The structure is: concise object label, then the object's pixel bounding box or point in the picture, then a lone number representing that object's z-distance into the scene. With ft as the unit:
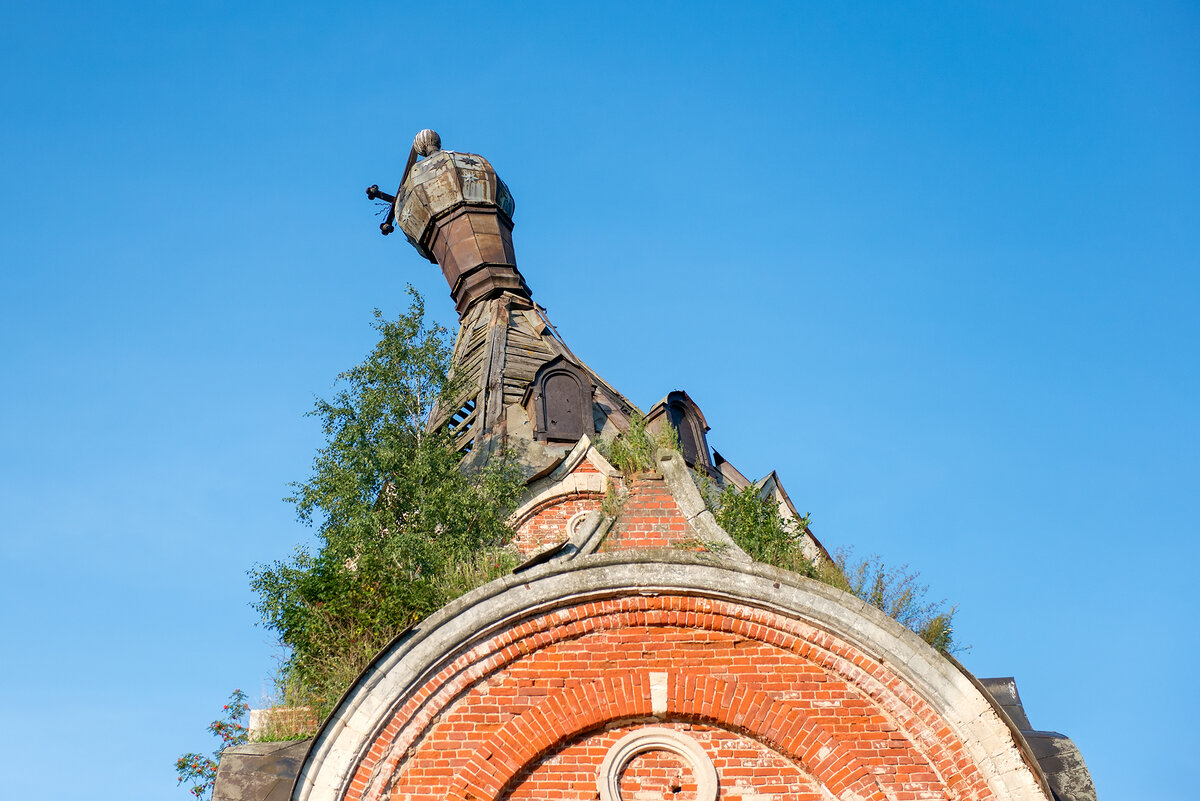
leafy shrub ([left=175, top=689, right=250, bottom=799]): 41.83
